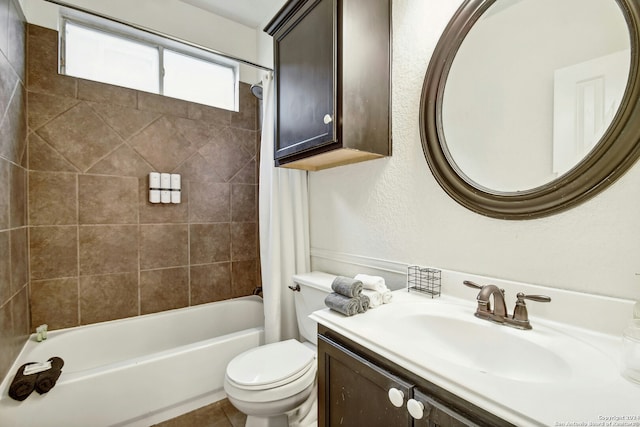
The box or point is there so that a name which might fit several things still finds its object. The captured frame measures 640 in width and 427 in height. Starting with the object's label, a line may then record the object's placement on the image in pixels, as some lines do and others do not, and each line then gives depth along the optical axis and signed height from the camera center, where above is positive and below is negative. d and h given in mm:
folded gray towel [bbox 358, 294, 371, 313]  959 -335
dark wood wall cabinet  1178 +622
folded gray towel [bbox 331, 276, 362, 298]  969 -280
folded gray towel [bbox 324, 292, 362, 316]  926 -330
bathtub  1282 -913
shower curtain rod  1456 +1109
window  1899 +1179
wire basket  1137 -302
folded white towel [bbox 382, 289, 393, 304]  1054 -338
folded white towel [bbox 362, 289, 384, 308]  1003 -330
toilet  1167 -757
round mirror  764 +366
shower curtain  1810 -145
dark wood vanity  577 -463
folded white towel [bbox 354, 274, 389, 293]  1069 -292
